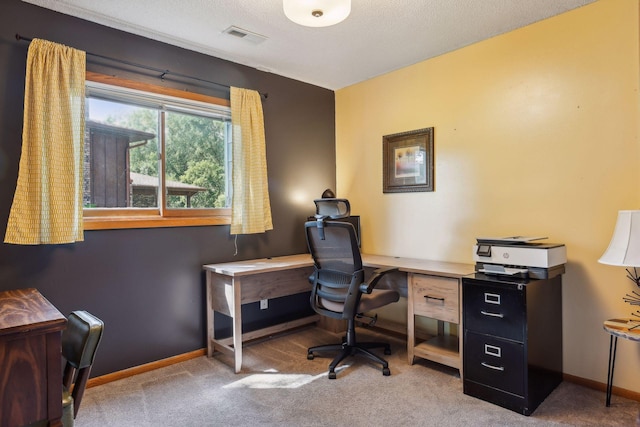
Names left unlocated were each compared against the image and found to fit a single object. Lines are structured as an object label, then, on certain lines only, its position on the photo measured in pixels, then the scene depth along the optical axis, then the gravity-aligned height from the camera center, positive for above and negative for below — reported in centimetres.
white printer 225 -32
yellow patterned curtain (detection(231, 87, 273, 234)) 320 +35
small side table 197 -66
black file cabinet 215 -80
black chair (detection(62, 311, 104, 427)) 137 -55
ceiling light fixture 188 +99
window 264 +39
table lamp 196 -20
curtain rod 231 +102
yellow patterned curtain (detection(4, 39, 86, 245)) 225 +35
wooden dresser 119 -51
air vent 270 +125
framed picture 330 +40
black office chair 261 -55
